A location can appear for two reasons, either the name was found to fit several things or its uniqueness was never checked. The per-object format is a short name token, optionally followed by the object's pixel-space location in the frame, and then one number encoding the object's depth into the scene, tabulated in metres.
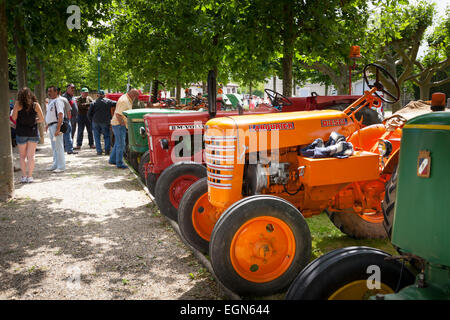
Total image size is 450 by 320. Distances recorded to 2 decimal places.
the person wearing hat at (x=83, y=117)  14.13
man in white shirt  9.45
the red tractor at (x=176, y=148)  5.48
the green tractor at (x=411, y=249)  1.89
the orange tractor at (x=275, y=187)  3.32
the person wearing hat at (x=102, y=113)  11.72
